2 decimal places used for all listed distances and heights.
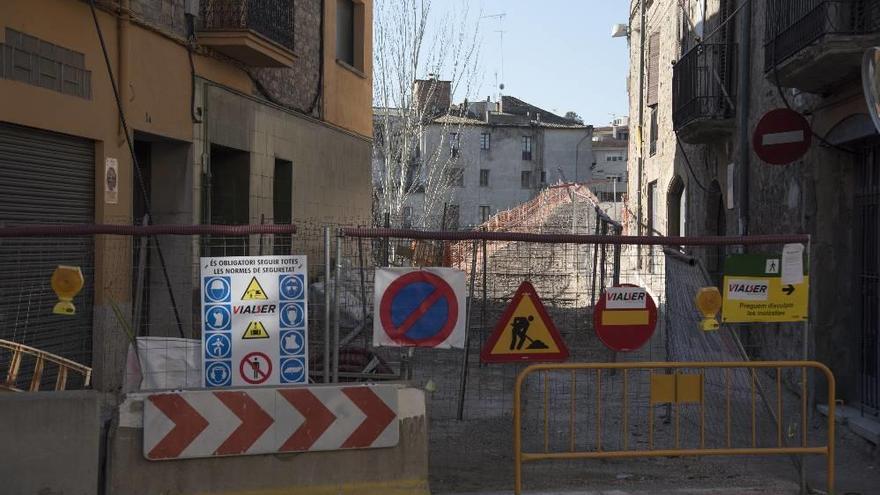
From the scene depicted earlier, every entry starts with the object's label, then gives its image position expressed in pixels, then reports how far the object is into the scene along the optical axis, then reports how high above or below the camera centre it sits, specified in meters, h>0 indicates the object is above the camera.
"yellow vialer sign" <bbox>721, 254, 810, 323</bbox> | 7.27 -0.28
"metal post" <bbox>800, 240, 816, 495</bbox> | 7.22 -0.73
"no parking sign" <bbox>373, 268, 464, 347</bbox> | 7.03 -0.41
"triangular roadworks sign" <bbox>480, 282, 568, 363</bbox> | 7.29 -0.60
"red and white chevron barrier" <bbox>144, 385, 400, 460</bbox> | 6.49 -1.10
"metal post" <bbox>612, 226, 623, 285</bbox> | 7.91 -0.09
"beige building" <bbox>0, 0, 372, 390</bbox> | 9.30 +1.49
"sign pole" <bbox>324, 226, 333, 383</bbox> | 6.79 -0.33
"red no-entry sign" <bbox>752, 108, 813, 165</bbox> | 10.63 +1.21
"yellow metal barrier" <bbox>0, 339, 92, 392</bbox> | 7.28 -0.88
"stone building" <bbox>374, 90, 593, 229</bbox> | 67.38 +6.02
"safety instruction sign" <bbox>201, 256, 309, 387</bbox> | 6.74 -0.46
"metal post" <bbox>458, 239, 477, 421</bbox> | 7.97 -0.66
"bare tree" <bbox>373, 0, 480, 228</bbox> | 34.12 +3.97
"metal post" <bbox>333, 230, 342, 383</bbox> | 6.81 -0.39
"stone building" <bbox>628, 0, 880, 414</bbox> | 9.82 +1.25
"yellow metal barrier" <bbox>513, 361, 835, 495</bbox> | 6.88 -1.02
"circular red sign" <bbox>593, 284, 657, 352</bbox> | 7.29 -0.52
